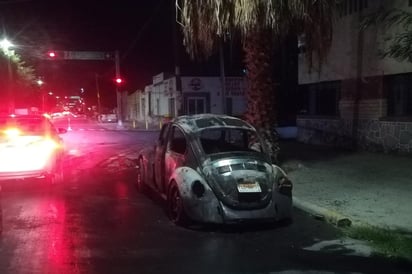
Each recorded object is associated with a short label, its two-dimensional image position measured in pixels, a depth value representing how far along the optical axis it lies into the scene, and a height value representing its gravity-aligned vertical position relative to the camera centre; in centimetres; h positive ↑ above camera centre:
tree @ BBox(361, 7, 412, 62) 823 +61
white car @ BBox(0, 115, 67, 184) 1291 -122
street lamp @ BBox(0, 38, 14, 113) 3508 +177
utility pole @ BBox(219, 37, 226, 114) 2650 +52
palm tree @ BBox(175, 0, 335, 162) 1321 +149
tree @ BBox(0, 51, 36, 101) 3644 +173
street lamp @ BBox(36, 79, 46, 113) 5559 +147
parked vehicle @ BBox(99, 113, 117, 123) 7226 -277
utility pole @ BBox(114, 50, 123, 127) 5318 -7
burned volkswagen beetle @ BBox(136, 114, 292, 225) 878 -133
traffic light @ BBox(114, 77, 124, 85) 5040 +125
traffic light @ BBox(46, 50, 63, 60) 3989 +287
